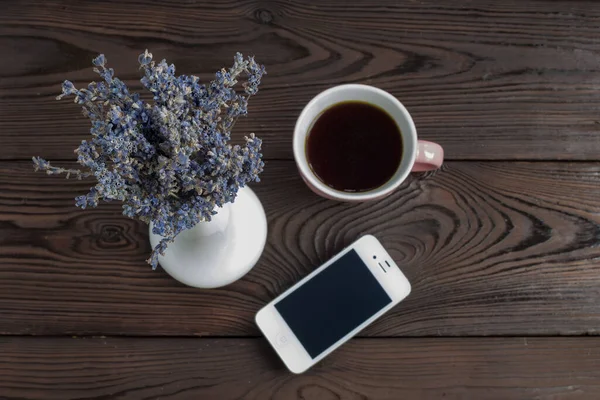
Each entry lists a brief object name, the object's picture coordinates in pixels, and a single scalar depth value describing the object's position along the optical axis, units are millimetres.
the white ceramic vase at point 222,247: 580
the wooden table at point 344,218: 658
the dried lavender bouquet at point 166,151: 367
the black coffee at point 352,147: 617
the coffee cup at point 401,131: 580
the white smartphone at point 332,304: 644
